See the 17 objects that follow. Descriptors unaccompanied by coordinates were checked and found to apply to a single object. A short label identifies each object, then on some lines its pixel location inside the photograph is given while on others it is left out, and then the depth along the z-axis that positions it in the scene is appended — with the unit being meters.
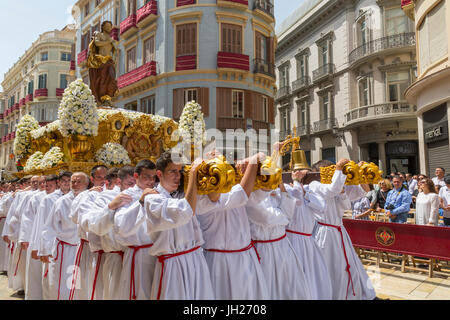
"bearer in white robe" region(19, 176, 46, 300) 5.06
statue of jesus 9.55
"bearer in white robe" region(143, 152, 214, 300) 2.89
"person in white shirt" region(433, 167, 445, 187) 8.86
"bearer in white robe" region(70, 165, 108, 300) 3.67
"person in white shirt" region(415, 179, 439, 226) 6.74
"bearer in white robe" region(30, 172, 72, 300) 4.73
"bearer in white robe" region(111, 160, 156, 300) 3.23
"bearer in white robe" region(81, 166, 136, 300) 3.03
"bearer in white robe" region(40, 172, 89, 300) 4.46
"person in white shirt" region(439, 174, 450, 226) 6.80
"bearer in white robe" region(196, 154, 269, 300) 3.06
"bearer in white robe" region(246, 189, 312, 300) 3.65
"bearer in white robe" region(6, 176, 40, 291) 5.98
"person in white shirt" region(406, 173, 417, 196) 10.75
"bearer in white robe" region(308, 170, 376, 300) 4.73
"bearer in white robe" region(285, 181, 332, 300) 4.38
